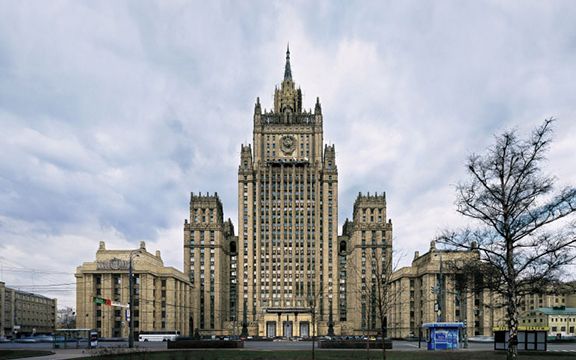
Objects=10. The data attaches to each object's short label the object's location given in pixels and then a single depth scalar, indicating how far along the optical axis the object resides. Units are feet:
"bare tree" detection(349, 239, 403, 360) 486.38
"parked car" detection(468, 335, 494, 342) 268.50
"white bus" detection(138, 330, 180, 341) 348.38
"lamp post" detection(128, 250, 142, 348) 159.08
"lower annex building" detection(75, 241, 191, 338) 389.19
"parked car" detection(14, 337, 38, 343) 284.00
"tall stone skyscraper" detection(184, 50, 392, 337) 500.33
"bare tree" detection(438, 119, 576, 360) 89.86
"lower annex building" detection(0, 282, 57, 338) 493.44
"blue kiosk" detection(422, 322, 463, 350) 166.91
